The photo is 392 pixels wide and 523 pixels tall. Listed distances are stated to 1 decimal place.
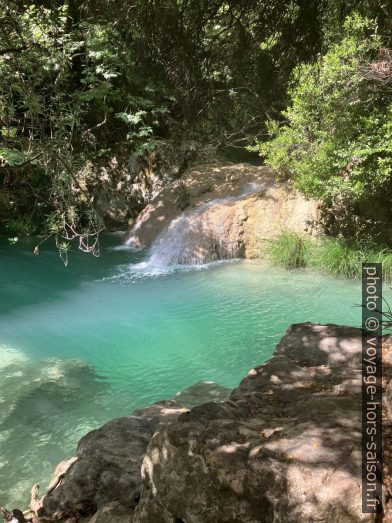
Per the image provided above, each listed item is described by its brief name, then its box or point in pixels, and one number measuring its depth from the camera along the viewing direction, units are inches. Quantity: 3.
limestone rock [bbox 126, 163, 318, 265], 371.9
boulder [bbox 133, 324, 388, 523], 62.6
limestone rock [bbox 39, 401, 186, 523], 94.2
